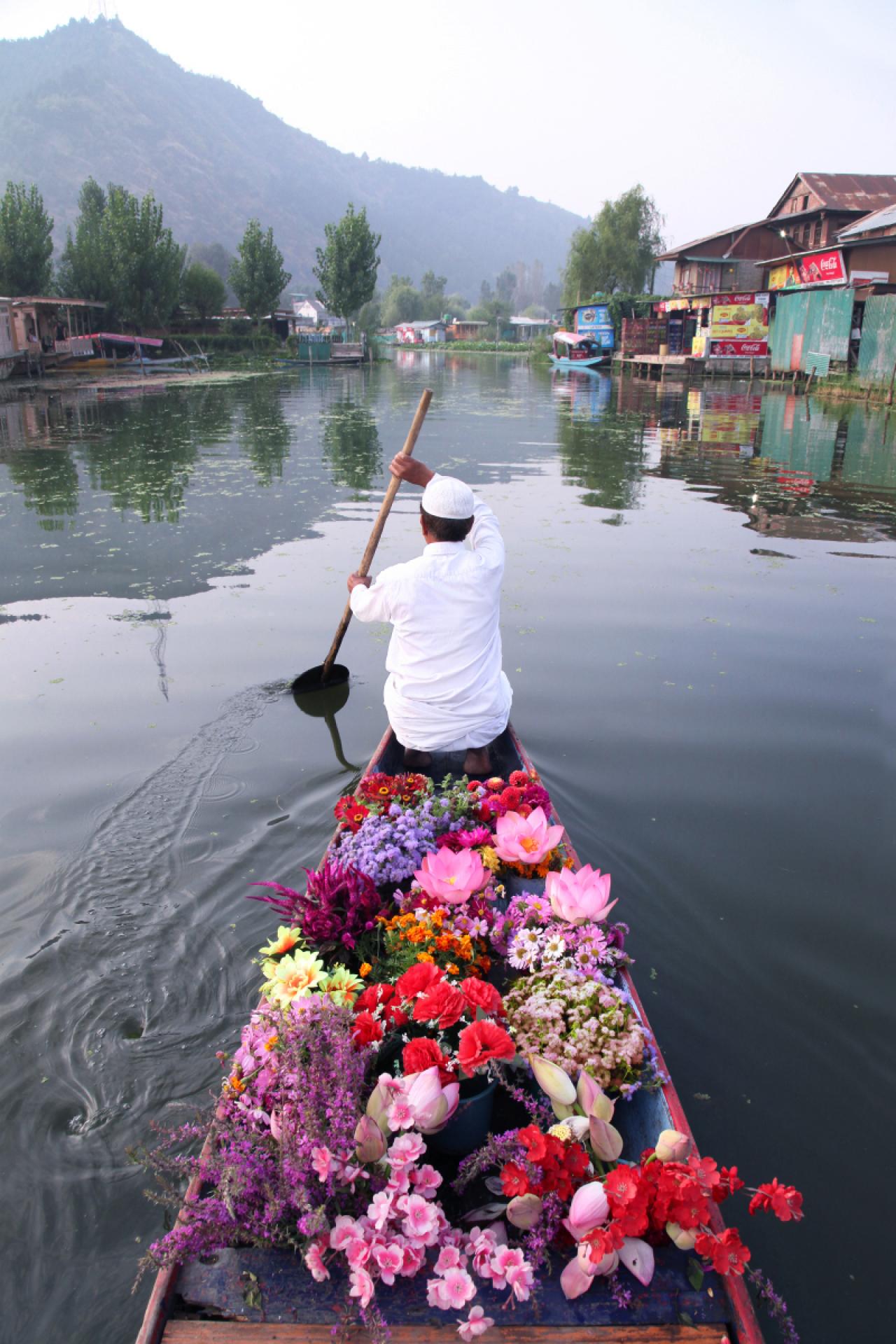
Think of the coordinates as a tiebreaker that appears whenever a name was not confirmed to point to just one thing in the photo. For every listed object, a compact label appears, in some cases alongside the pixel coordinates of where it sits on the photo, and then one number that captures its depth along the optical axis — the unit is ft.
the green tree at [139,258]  158.61
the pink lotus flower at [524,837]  11.27
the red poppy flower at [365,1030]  7.88
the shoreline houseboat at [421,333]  403.95
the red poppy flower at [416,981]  8.17
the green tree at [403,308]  474.90
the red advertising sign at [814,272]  95.76
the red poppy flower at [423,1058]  7.29
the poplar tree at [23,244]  141.18
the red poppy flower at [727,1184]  6.69
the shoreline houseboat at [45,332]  120.88
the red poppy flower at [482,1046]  7.33
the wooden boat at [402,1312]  6.20
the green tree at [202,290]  199.93
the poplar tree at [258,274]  207.10
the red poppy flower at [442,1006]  7.73
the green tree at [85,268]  160.15
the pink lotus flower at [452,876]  10.09
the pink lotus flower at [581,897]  9.68
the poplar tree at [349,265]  231.91
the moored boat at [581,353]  172.73
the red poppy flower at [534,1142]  6.88
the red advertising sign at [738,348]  118.01
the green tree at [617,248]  205.16
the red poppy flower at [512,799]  12.55
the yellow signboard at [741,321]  115.89
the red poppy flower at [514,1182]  6.79
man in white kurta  13.37
